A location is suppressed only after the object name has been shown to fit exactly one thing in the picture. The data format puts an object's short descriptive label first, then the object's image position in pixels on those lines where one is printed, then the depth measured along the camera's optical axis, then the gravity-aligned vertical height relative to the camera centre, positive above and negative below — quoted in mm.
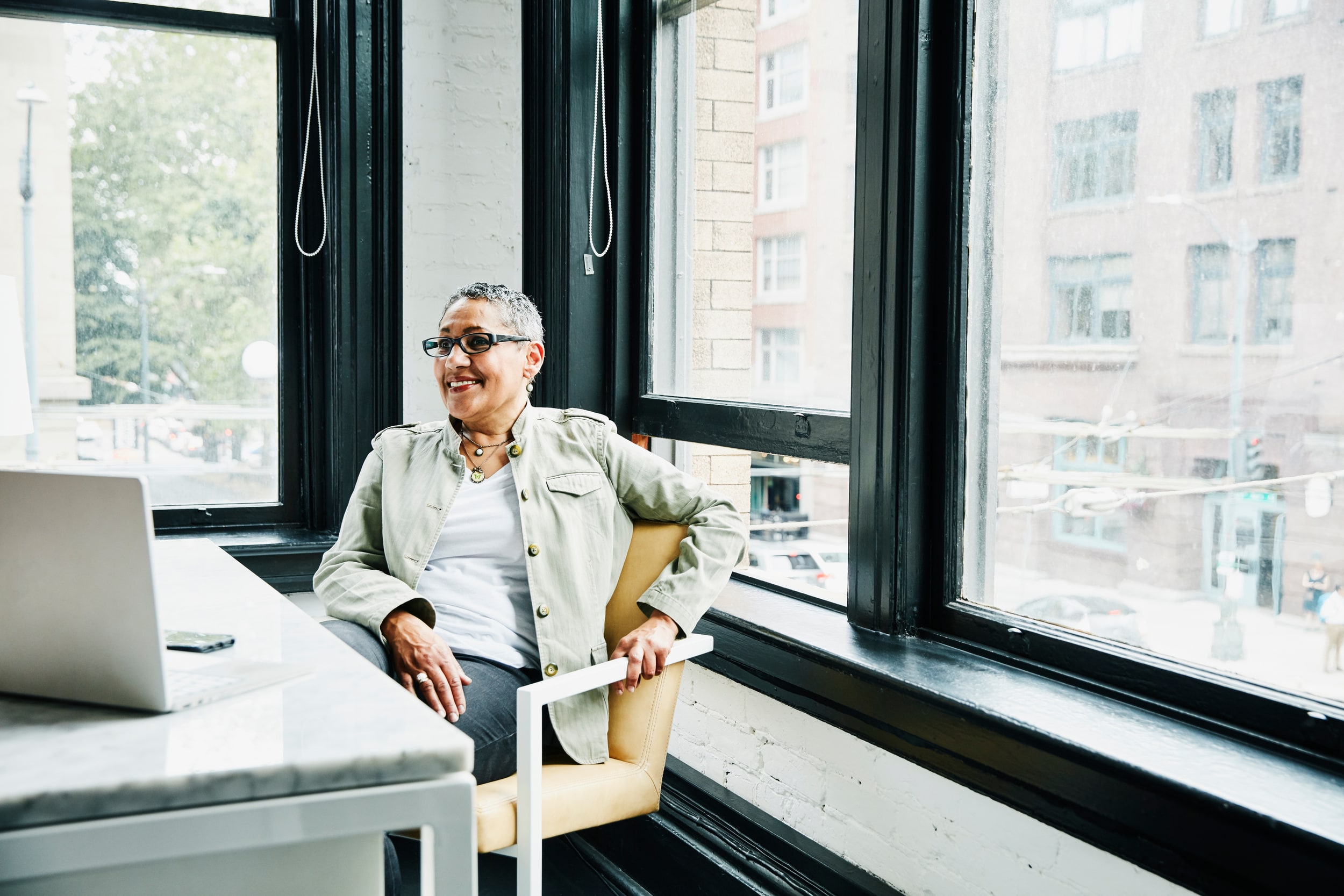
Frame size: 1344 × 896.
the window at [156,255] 3082 +297
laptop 1082 -229
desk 947 -367
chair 1749 -687
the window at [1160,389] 1457 -30
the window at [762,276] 2346 +208
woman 2002 -352
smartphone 1394 -352
